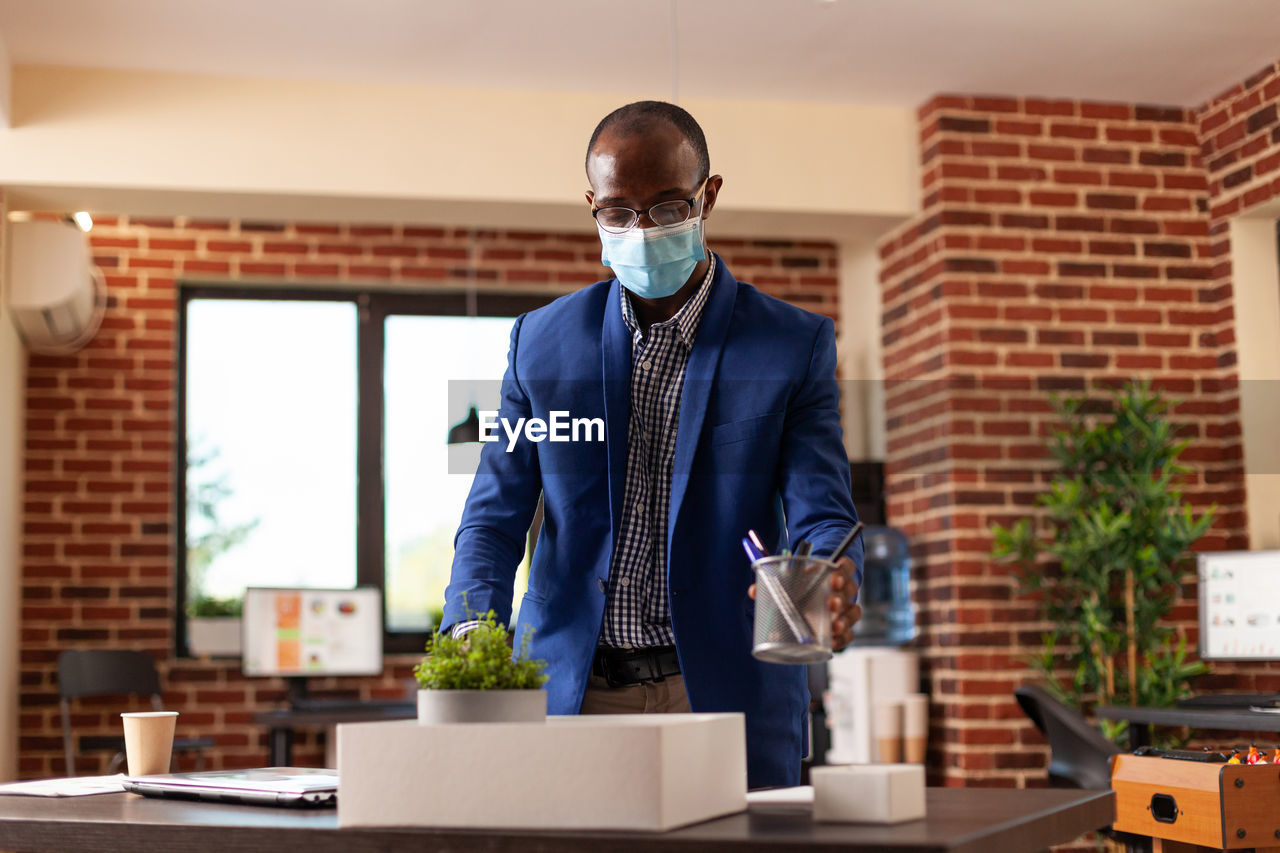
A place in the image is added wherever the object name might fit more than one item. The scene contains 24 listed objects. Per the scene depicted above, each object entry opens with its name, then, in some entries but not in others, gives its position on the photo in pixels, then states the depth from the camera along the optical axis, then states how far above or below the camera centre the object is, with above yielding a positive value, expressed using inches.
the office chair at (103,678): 210.1 -15.8
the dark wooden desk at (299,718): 193.5 -20.8
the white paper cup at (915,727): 191.0 -22.9
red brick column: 188.9 +32.5
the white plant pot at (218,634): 223.2 -9.8
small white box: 43.4 -7.4
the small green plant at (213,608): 224.4 -5.6
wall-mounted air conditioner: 198.5 +44.6
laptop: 52.5 -8.7
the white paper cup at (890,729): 193.9 -23.5
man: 61.2 +4.1
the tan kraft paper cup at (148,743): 63.6 -7.8
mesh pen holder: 46.8 -1.4
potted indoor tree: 177.5 +0.9
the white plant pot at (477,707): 45.2 -4.5
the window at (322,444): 236.4 +22.5
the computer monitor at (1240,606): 162.1 -5.8
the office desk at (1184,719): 141.3 -17.6
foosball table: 125.4 -22.8
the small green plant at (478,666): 45.9 -3.3
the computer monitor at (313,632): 214.8 -9.5
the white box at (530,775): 42.4 -6.5
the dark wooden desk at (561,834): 40.4 -8.6
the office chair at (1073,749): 142.4 -20.0
